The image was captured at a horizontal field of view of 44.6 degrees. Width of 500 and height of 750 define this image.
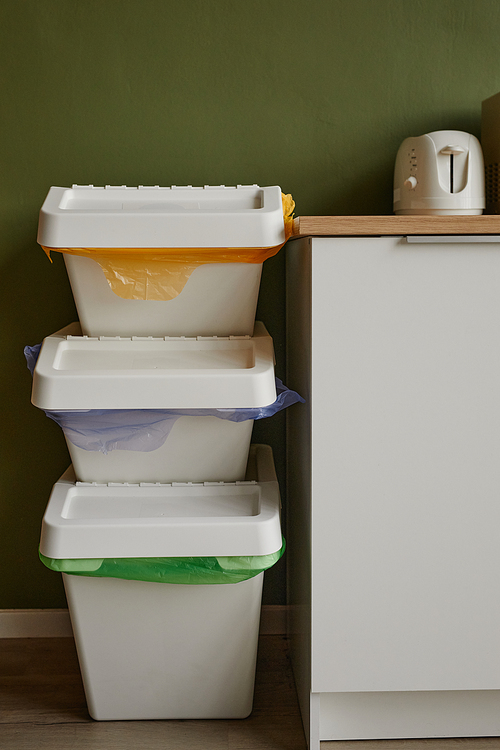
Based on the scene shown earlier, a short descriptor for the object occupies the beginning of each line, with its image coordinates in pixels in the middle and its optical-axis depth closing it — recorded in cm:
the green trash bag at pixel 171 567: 104
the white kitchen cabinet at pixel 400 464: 96
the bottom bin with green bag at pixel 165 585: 103
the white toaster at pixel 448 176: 114
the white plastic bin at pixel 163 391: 99
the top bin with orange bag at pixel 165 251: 99
